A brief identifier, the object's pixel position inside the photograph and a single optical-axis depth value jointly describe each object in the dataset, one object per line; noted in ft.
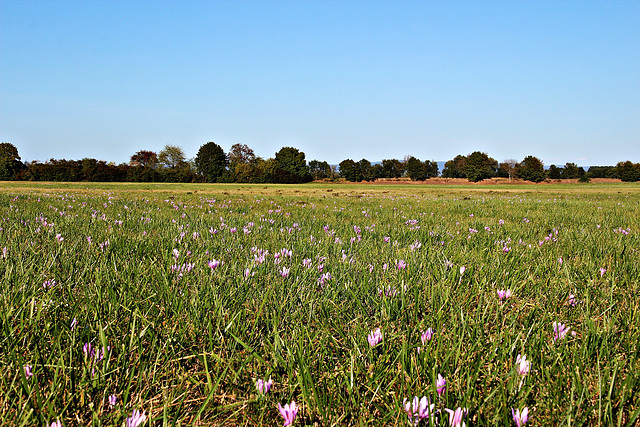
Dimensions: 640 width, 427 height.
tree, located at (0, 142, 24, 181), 253.44
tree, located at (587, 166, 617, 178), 329.72
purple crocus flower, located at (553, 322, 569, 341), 5.92
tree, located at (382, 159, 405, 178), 367.04
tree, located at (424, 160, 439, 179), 367.04
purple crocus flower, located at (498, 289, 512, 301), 7.50
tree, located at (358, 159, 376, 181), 342.03
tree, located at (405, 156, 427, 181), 348.79
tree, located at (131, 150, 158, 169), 411.34
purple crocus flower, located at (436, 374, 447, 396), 4.38
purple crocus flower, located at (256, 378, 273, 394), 4.61
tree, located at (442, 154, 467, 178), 371.35
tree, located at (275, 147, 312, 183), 322.18
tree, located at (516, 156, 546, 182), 305.12
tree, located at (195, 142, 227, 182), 313.53
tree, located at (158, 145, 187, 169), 346.01
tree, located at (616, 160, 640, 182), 296.12
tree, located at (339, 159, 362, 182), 336.70
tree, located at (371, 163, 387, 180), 350.43
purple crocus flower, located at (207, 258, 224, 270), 9.21
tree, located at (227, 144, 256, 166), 372.93
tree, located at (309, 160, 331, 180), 363.15
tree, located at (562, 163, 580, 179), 327.47
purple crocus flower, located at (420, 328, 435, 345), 5.66
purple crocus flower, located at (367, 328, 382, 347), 5.67
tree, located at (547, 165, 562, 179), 330.54
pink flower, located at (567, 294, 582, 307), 7.94
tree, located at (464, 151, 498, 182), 318.65
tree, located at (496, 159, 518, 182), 346.54
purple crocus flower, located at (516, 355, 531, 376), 4.83
